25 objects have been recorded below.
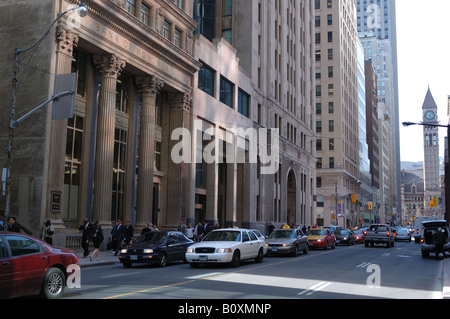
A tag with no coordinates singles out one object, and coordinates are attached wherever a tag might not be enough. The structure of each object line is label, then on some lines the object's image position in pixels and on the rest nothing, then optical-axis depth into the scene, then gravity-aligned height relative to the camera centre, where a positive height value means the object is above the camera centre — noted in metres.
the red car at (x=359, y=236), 48.59 -2.41
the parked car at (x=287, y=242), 25.73 -1.69
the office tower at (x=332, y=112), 92.31 +19.64
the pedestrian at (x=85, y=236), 22.50 -1.29
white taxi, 18.66 -1.52
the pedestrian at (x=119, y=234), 24.19 -1.27
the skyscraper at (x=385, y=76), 182.00 +54.44
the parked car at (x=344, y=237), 42.69 -2.22
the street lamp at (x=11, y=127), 18.75 +3.20
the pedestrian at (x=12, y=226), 18.83 -0.73
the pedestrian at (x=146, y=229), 26.66 -1.10
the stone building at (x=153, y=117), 23.58 +6.55
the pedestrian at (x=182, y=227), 31.48 -1.13
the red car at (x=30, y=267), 9.56 -1.24
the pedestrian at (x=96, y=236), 21.06 -1.22
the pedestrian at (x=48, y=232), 21.47 -1.08
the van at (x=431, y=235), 25.55 -1.18
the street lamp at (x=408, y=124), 28.21 +5.37
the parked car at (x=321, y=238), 33.66 -1.87
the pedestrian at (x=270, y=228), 47.91 -1.70
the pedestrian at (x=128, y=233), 24.83 -1.24
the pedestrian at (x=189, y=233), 30.19 -1.45
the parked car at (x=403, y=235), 53.66 -2.47
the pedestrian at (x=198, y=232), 32.22 -1.48
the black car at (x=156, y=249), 19.02 -1.61
